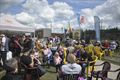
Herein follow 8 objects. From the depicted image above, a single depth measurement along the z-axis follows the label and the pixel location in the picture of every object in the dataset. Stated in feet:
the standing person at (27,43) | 21.37
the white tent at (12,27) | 20.99
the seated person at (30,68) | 10.07
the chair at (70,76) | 9.43
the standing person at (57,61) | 16.82
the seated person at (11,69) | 6.64
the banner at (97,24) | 33.06
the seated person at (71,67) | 9.30
